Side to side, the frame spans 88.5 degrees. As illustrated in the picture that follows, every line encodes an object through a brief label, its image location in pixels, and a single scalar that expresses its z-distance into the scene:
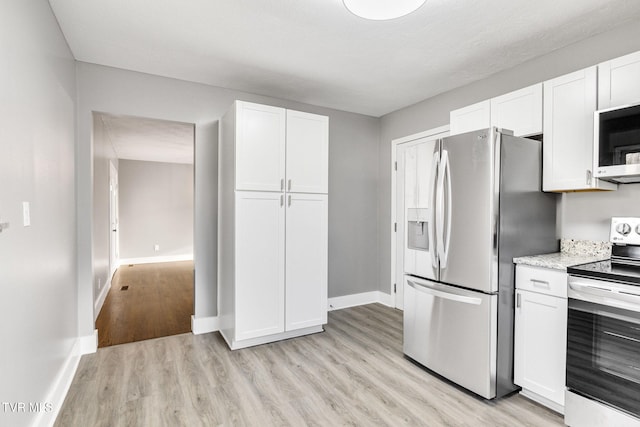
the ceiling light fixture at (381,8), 1.78
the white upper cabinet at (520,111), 2.43
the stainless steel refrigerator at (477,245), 2.18
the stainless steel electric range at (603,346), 1.68
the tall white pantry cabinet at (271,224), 2.94
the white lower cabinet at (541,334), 2.02
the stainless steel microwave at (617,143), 1.91
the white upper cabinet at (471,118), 2.78
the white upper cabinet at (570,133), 2.15
